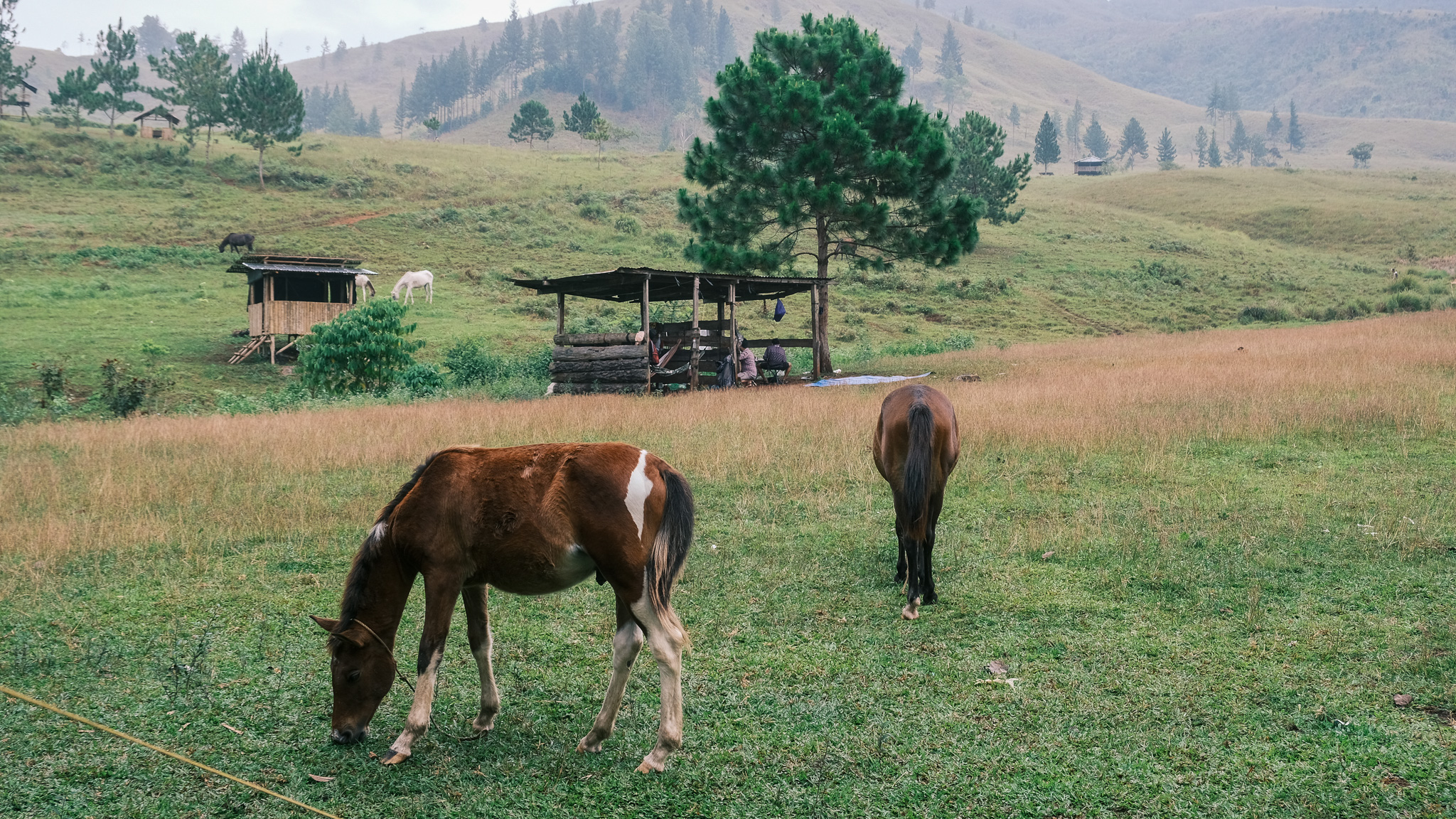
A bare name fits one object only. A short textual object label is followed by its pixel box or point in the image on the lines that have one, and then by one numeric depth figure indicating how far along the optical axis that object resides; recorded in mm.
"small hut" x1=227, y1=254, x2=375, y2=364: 30156
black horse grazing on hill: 40812
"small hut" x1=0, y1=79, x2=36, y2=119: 71688
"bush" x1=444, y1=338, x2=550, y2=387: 24594
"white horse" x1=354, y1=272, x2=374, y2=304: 34716
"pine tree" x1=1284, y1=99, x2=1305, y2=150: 176500
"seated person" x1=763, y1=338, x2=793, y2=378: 23719
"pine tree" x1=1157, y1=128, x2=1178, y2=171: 138488
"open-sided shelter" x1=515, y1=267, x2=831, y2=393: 20922
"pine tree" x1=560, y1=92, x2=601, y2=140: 96750
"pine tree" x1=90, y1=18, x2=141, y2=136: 74812
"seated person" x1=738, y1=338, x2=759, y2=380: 23109
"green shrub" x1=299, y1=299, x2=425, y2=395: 22375
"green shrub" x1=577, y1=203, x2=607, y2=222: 56188
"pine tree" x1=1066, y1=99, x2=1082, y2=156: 192375
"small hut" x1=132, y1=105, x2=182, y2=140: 64125
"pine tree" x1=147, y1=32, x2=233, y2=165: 63219
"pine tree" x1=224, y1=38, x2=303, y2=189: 61309
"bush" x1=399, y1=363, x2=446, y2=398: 22922
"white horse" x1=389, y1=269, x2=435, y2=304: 36344
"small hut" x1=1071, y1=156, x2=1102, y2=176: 126938
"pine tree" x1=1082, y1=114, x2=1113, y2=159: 167975
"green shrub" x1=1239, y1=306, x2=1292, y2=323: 39875
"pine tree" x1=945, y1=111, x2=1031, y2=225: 55531
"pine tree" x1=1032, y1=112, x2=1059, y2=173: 114375
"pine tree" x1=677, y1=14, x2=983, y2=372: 24891
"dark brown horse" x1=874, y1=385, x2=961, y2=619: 6848
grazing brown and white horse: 4527
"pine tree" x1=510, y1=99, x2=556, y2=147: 98938
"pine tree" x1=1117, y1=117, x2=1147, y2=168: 165250
